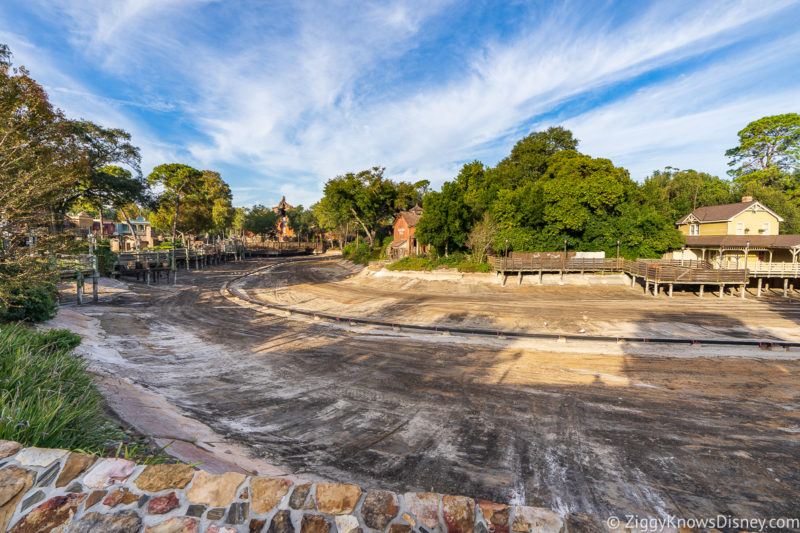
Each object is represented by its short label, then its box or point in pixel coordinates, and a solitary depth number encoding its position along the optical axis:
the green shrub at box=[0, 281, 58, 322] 11.98
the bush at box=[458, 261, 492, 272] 34.34
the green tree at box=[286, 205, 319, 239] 93.44
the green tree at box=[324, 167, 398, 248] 50.72
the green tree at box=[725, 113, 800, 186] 49.50
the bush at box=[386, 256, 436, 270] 37.56
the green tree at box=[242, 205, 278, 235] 85.69
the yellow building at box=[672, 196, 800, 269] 31.91
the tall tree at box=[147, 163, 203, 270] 49.50
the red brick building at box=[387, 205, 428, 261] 47.38
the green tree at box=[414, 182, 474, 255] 37.84
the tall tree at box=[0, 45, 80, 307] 8.53
